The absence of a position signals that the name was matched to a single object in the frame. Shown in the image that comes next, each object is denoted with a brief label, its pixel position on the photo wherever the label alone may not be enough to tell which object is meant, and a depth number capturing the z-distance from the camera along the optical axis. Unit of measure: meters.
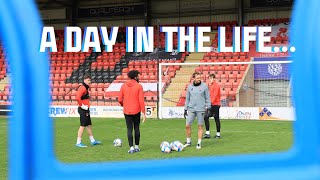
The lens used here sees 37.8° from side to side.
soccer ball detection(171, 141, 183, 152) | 9.32
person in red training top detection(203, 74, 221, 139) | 11.70
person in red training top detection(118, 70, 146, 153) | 9.32
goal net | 19.48
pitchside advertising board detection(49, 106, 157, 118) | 19.83
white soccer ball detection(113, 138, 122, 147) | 10.25
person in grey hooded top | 9.55
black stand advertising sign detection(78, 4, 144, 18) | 28.86
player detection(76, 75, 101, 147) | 10.08
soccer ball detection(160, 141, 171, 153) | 9.14
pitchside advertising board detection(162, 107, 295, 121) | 18.02
